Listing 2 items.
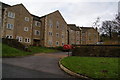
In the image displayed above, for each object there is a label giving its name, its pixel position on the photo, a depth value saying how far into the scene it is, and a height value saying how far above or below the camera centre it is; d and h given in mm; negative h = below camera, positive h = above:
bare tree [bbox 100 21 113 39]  40029 +6837
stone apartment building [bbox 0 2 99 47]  20172 +4064
